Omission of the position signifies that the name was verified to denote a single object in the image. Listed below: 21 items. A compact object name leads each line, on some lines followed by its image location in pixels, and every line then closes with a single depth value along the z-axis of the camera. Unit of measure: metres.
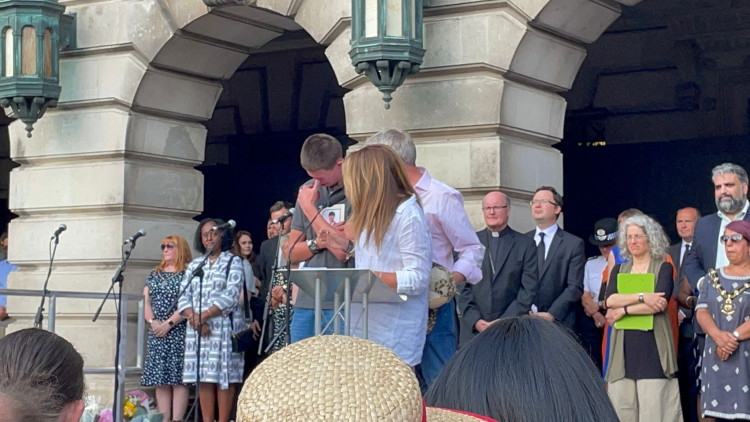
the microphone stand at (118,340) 6.95
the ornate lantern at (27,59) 9.80
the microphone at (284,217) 7.04
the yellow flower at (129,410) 8.52
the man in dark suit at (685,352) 8.35
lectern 5.27
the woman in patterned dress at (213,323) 9.80
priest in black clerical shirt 7.77
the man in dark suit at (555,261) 7.93
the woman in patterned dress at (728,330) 7.21
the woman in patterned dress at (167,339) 9.99
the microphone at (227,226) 8.53
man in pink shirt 6.08
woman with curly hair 7.79
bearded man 7.68
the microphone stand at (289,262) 5.96
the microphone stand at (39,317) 7.53
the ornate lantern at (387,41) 8.12
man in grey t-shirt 6.23
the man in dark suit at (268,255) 10.59
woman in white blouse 5.50
